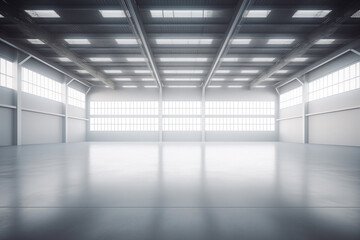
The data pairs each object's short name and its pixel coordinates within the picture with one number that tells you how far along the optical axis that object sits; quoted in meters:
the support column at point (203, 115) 30.25
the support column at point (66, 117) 25.58
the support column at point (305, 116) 24.33
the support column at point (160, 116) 30.25
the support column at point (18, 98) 18.33
